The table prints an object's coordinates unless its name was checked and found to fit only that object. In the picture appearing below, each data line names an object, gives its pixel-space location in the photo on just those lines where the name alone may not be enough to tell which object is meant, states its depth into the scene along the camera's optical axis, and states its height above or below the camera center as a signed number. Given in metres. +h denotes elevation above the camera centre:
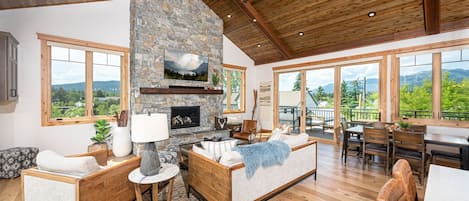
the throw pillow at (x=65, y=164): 1.87 -0.60
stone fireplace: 4.73 +1.34
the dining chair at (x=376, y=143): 3.75 -0.82
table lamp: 2.16 -0.37
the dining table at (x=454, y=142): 3.14 -0.68
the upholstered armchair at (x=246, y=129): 5.99 -0.91
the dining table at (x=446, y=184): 1.27 -0.59
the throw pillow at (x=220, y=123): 5.88 -0.67
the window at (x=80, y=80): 4.35 +0.47
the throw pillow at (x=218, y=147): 2.58 -0.61
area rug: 2.86 -1.38
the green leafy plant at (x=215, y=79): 6.05 +0.63
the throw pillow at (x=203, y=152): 2.57 -0.68
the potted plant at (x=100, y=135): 4.50 -0.82
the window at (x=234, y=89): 7.78 +0.45
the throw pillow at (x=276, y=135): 3.19 -0.56
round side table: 2.12 -0.84
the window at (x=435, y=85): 4.41 +0.33
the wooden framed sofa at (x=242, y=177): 2.24 -0.99
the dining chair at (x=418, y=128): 4.12 -0.58
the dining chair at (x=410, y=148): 3.29 -0.82
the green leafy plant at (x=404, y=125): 4.00 -0.50
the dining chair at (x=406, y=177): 1.25 -0.50
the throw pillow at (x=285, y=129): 3.72 -0.54
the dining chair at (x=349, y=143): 4.45 -0.95
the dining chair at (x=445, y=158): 3.46 -1.03
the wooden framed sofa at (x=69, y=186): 1.78 -0.79
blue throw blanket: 2.41 -0.69
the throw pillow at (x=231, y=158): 2.30 -0.67
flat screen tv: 5.19 +0.93
